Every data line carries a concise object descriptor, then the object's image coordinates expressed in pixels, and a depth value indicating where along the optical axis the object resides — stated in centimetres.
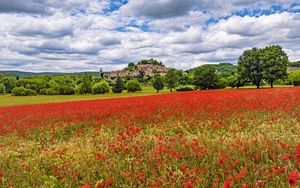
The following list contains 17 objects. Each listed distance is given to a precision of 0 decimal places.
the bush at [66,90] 9500
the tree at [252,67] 5791
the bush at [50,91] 9562
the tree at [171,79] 9388
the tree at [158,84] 9338
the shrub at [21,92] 9321
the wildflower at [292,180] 246
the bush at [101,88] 9231
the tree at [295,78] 7040
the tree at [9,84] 11818
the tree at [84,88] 9444
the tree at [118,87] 9600
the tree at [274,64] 5553
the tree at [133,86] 9746
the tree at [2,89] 10511
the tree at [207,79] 7956
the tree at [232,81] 8000
